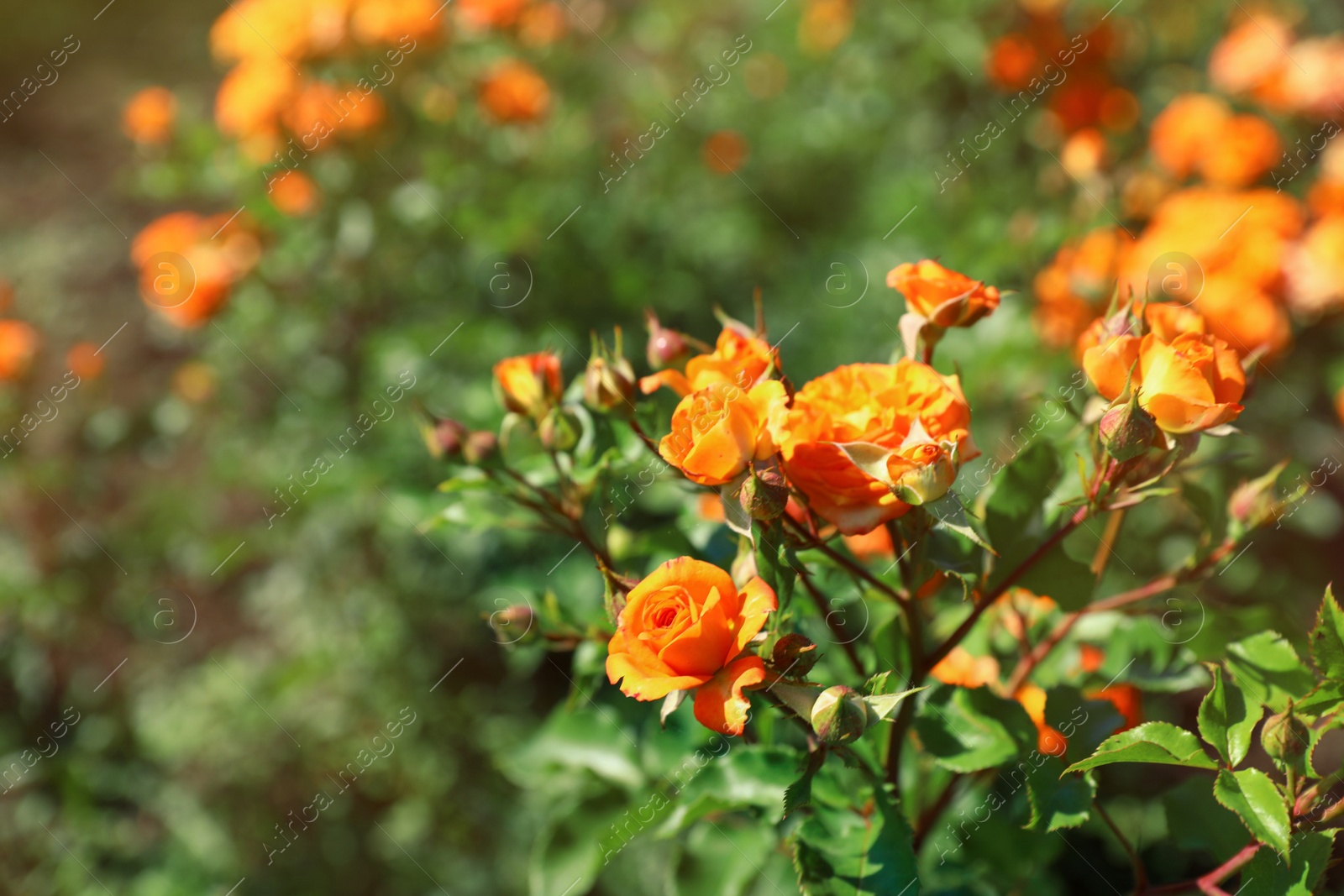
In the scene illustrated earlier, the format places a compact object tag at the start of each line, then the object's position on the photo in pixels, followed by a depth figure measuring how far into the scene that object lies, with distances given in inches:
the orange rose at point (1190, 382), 28.7
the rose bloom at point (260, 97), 53.1
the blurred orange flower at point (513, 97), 60.1
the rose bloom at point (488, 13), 60.5
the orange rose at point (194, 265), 56.6
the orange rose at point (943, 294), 30.7
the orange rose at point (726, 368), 29.6
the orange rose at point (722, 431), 28.4
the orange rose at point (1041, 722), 31.5
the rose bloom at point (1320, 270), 48.6
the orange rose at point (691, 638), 27.8
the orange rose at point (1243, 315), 48.0
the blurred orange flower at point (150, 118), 60.3
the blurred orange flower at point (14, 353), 62.2
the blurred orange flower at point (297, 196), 58.8
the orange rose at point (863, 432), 28.5
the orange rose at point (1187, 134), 59.7
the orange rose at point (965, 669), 34.5
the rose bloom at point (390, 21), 53.7
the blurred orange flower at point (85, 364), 65.2
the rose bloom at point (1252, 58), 63.9
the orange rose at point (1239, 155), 58.8
